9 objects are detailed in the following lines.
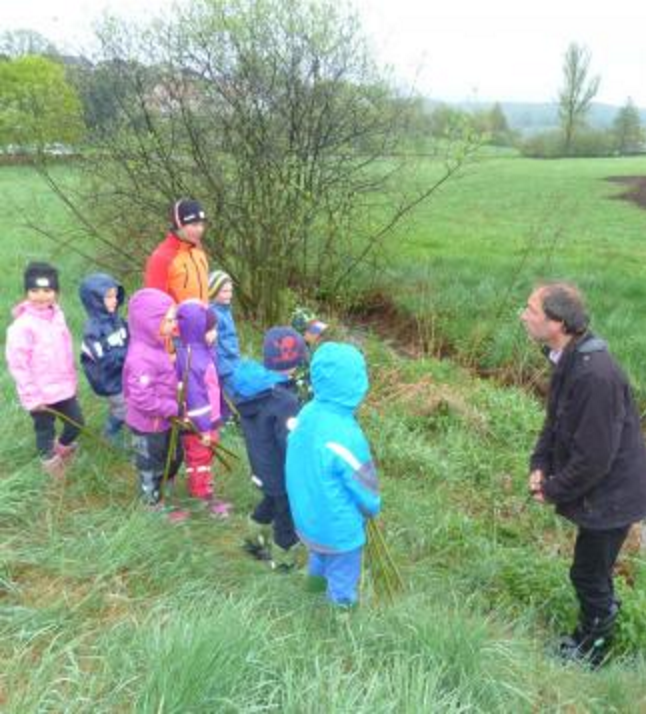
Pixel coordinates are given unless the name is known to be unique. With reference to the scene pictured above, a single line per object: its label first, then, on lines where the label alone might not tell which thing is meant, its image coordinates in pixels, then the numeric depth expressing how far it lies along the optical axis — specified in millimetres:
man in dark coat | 3645
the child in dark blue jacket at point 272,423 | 3928
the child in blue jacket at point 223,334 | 5633
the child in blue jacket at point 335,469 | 3289
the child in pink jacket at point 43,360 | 4695
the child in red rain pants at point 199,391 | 4559
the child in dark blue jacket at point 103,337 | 4934
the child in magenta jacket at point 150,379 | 4445
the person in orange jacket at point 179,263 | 5625
